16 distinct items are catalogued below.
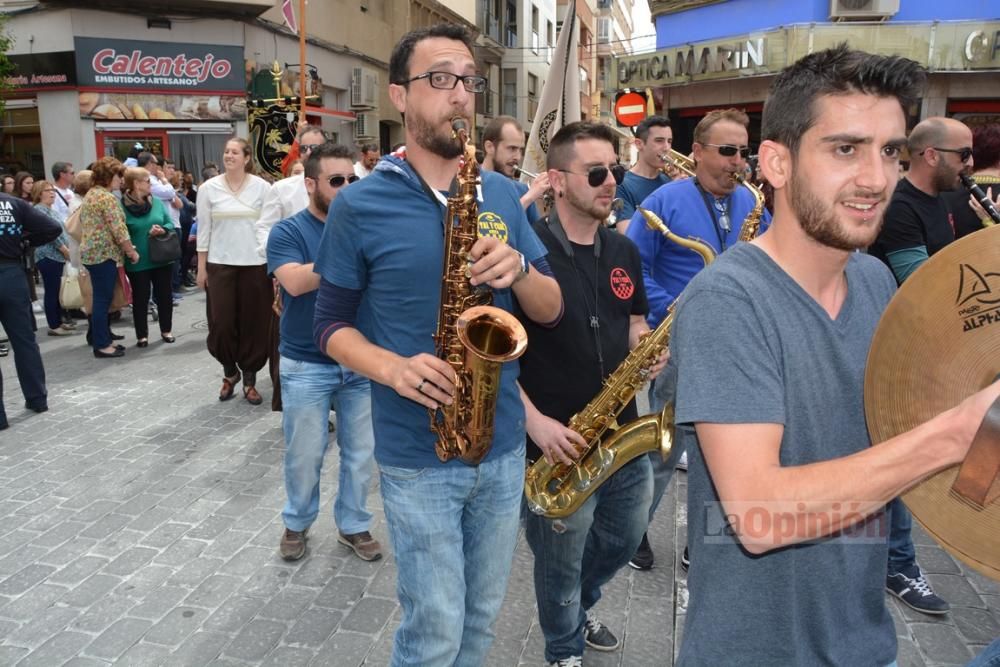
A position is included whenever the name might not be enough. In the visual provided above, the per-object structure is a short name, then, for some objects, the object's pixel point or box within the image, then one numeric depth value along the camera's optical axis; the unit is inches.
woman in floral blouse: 343.3
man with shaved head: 159.5
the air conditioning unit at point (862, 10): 550.3
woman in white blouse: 274.8
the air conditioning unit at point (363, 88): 883.4
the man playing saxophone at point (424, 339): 92.3
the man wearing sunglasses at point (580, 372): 119.2
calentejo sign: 666.2
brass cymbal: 49.6
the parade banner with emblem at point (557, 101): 275.7
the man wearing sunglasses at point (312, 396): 162.7
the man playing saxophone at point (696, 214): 167.3
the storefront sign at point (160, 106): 674.2
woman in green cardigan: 364.2
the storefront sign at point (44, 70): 661.3
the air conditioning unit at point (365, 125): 911.0
